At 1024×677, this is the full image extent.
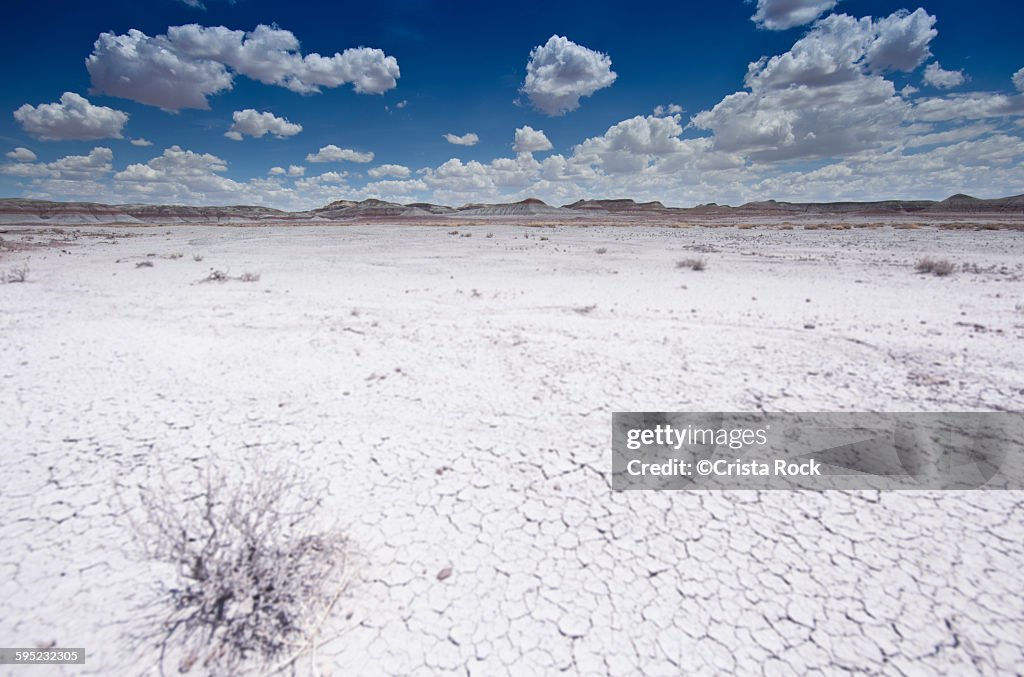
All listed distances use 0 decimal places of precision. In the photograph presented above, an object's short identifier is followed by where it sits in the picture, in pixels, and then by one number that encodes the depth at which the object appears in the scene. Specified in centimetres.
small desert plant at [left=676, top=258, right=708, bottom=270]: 1480
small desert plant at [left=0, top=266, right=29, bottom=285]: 1214
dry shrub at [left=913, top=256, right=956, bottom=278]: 1232
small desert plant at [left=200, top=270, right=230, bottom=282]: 1249
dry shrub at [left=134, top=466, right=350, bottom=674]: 225
